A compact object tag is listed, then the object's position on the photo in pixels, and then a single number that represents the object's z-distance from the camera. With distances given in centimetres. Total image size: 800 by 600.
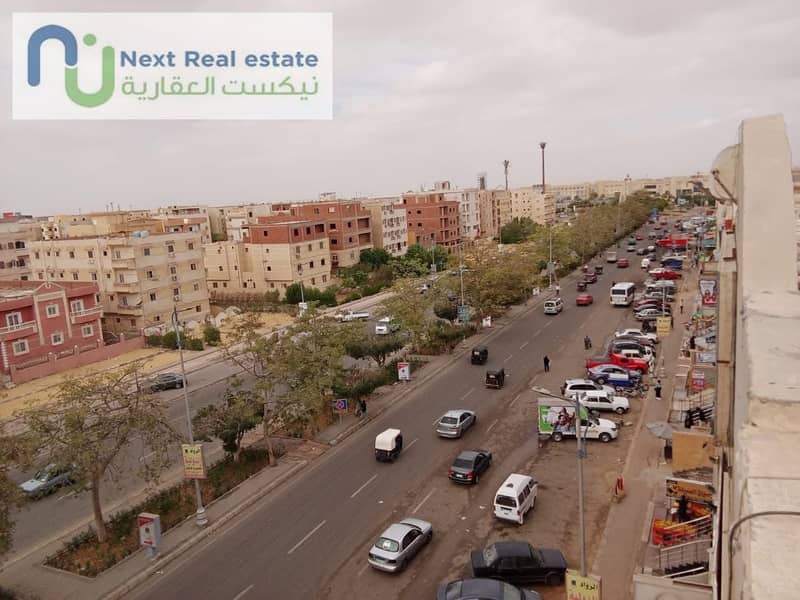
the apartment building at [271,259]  6047
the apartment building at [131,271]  4672
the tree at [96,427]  1513
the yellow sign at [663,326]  2948
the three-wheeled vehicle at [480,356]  3291
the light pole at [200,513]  1694
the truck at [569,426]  2142
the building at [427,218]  8919
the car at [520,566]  1352
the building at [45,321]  3581
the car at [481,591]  1219
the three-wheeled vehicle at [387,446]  2059
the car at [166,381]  3116
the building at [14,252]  5869
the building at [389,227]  7825
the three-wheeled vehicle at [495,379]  2825
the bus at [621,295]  4620
